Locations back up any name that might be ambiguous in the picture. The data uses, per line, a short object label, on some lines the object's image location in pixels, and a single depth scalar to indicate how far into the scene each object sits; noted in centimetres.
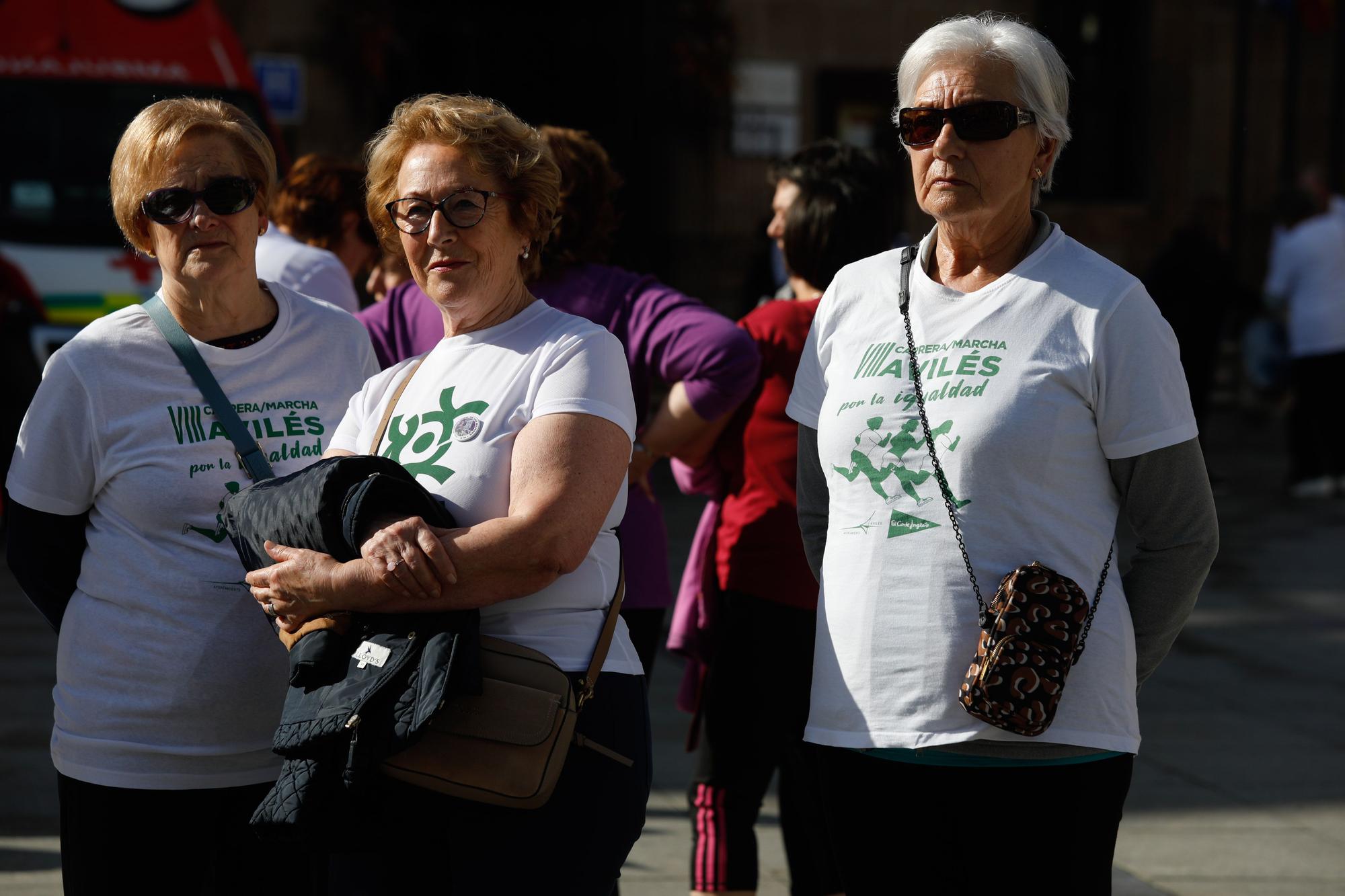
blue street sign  2800
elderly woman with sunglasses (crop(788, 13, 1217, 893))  504
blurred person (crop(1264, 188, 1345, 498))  2414
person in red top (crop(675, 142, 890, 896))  744
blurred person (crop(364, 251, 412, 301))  912
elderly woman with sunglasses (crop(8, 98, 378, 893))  570
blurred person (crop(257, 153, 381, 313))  952
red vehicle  2025
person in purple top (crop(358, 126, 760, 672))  730
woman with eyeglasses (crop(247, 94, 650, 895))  488
